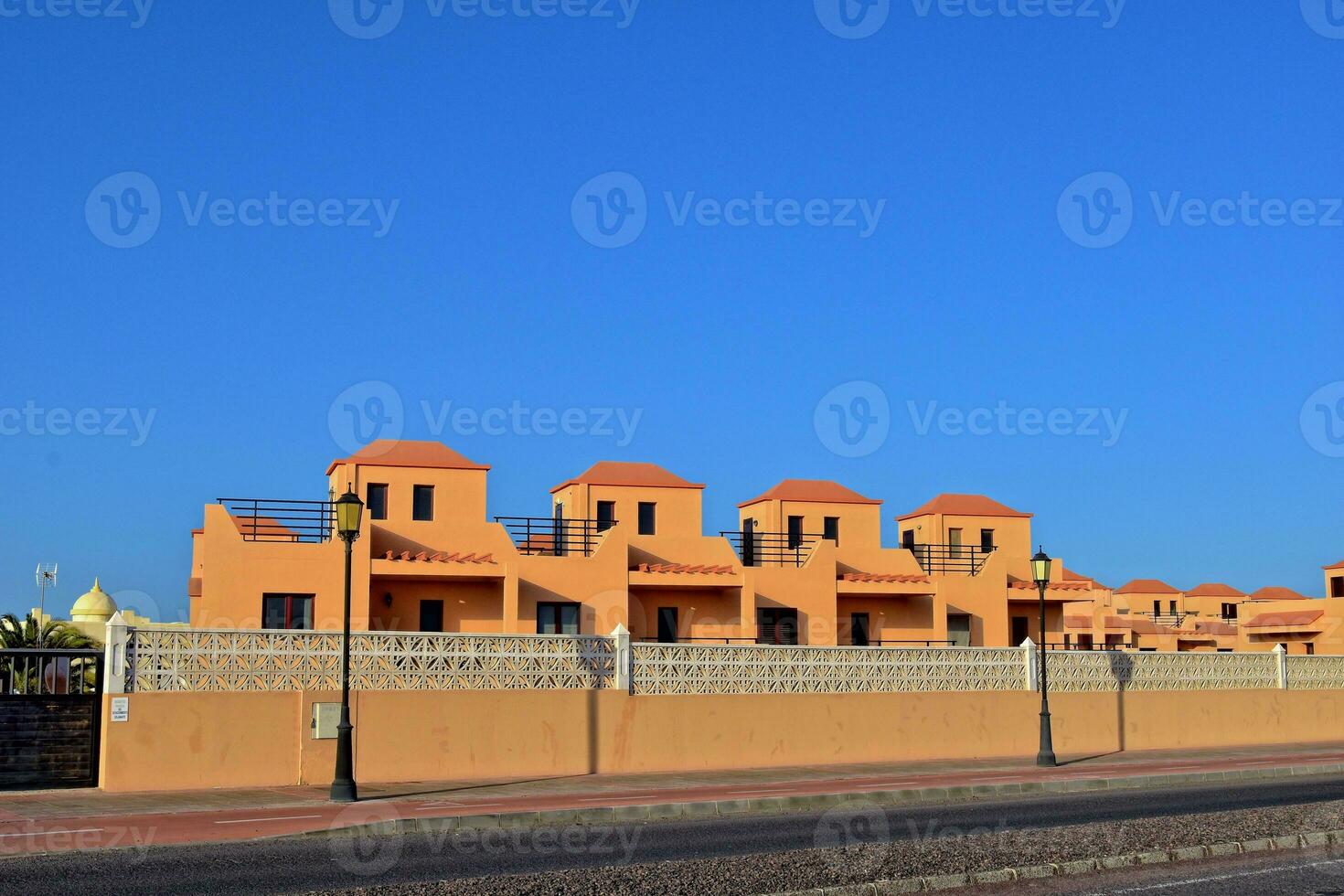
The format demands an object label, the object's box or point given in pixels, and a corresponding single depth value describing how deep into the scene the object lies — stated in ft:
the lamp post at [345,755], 61.82
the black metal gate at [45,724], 65.67
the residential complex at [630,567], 100.01
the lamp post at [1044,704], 84.84
